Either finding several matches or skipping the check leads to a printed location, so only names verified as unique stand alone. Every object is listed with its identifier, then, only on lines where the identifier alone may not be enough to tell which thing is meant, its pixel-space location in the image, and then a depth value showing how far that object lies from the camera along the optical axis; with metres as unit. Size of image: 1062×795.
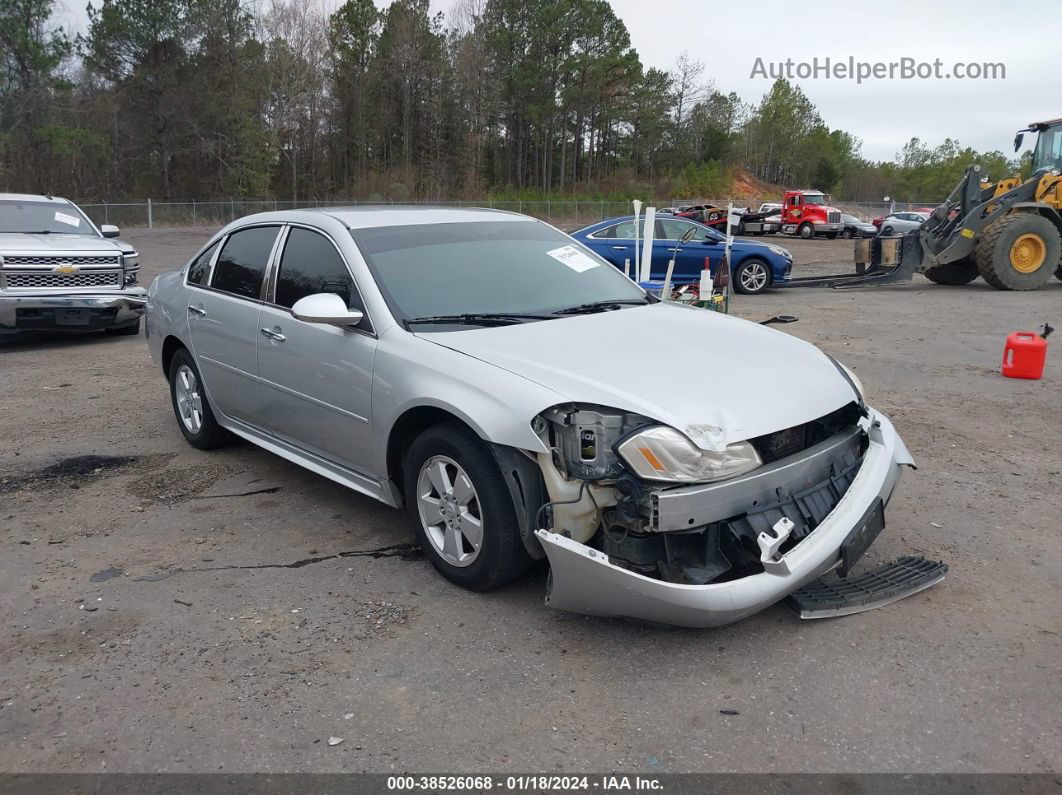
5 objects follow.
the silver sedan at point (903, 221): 34.19
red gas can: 8.05
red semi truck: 37.09
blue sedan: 15.63
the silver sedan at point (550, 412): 3.20
